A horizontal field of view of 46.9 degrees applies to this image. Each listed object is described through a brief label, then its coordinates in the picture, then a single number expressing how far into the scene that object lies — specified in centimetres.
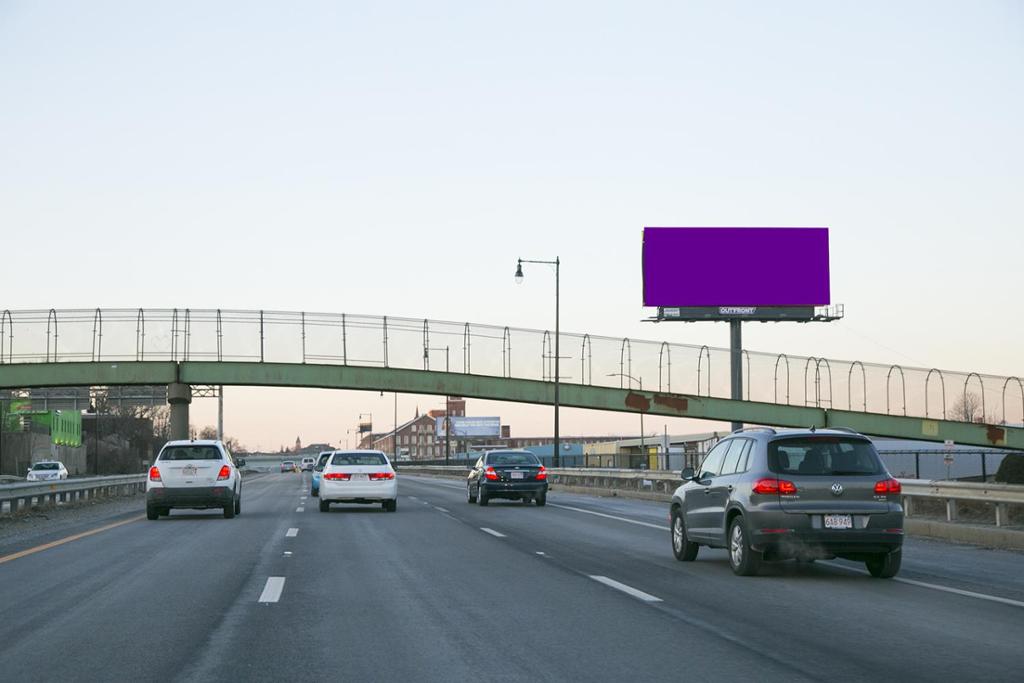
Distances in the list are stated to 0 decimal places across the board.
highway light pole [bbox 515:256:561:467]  5453
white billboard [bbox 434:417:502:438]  19200
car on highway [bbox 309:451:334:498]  4086
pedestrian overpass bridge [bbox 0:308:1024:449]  5528
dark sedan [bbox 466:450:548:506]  3316
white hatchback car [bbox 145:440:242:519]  2594
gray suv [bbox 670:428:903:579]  1326
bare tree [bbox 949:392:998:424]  5853
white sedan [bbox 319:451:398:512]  2903
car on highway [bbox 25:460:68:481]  5694
